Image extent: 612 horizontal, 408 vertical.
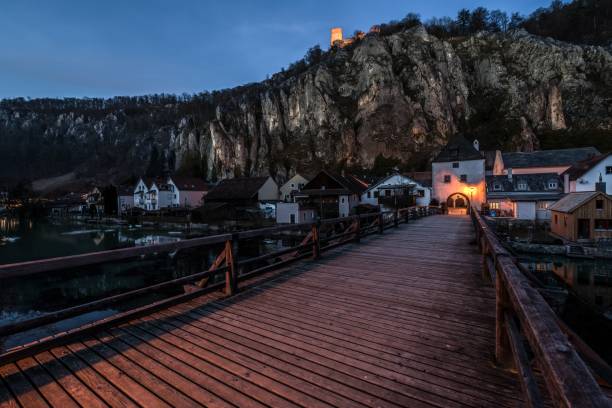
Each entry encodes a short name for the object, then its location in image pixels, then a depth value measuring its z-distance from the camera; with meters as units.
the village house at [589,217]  24.73
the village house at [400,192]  39.03
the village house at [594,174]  33.16
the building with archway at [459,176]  37.09
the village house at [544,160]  45.38
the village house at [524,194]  34.34
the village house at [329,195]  40.78
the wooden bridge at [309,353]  2.38
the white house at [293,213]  40.22
